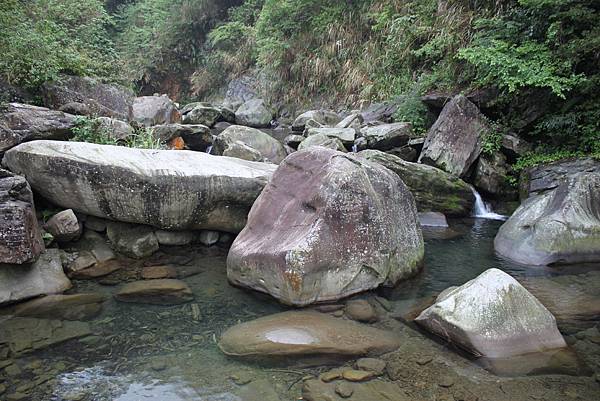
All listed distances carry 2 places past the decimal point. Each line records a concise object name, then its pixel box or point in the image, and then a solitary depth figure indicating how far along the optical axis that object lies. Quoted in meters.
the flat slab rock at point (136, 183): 5.30
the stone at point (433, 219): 7.12
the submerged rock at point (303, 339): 3.65
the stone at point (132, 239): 5.58
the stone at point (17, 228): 4.34
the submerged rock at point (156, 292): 4.63
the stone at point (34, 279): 4.39
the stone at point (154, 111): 10.69
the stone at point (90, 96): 8.26
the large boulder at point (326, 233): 4.40
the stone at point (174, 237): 5.86
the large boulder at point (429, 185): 7.25
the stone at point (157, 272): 5.12
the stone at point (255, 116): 14.96
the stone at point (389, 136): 8.75
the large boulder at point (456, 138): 7.85
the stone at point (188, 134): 9.12
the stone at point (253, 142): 9.22
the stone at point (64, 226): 5.27
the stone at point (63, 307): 4.26
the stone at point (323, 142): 8.64
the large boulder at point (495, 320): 3.61
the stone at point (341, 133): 9.22
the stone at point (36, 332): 3.79
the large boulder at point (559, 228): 5.46
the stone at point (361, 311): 4.26
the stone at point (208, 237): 6.06
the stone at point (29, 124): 5.99
